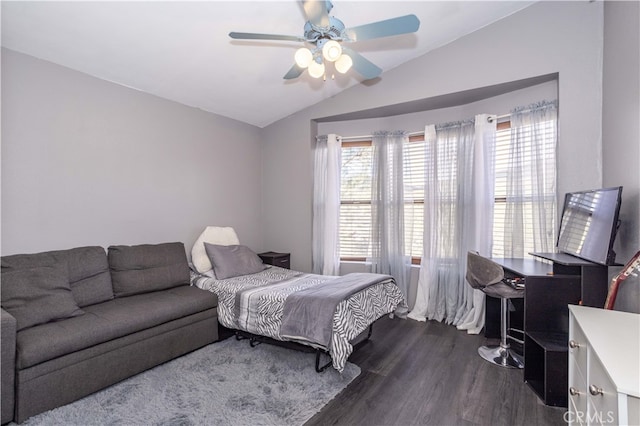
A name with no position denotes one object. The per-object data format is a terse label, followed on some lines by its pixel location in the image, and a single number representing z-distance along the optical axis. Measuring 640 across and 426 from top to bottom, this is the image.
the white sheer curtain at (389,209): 4.16
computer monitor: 2.08
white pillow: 3.76
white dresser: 0.99
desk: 2.37
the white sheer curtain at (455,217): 3.56
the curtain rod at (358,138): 4.50
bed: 2.50
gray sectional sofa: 2.01
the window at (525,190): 3.13
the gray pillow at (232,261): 3.66
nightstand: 4.50
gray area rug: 2.05
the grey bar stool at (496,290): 2.71
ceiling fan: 2.01
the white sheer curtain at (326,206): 4.50
